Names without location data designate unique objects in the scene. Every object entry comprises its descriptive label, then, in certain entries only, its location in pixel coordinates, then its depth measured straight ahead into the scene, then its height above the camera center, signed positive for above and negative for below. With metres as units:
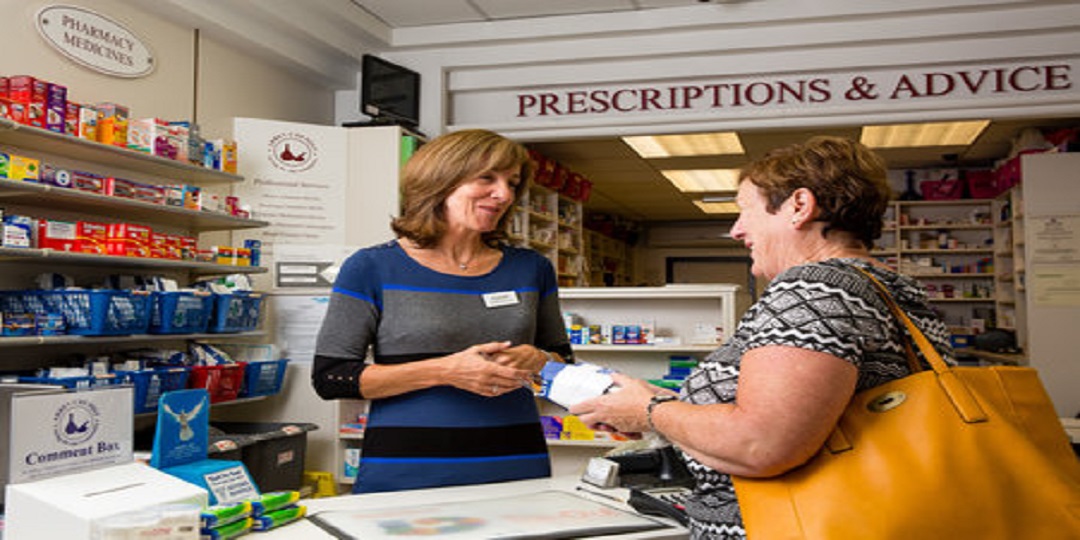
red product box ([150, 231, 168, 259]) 4.00 +0.22
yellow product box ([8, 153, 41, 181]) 3.36 +0.49
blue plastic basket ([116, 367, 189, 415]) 3.81 -0.41
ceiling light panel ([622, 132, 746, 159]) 8.32 +1.50
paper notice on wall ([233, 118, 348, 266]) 5.09 +0.68
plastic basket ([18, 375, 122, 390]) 3.45 -0.36
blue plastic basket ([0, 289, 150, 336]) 3.55 -0.06
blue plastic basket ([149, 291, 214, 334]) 4.00 -0.09
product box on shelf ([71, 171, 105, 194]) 3.68 +0.48
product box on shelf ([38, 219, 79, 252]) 3.51 +0.24
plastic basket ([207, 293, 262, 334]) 4.40 -0.10
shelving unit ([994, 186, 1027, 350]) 8.00 +0.30
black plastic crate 4.25 -0.80
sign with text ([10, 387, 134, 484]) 1.58 -0.27
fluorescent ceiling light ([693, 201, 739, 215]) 13.53 +1.40
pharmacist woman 2.06 -0.10
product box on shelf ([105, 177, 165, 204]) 3.81 +0.47
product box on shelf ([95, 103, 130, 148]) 3.86 +0.76
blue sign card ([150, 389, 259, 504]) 1.88 -0.35
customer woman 1.22 -0.07
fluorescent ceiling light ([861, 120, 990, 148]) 8.02 +1.54
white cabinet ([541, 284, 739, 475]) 4.86 -0.16
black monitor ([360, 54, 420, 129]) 5.46 +1.31
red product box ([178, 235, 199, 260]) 4.23 +0.22
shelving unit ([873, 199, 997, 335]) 9.46 +0.47
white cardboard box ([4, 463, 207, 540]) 1.36 -0.34
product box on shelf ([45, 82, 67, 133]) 3.54 +0.77
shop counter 1.58 -0.44
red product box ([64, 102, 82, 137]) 3.65 +0.74
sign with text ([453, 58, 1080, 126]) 5.17 +1.27
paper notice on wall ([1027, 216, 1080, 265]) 7.14 +0.46
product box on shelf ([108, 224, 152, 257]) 3.81 +0.23
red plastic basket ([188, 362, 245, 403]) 4.19 -0.43
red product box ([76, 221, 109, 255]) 3.67 +0.24
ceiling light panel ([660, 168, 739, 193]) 10.57 +1.48
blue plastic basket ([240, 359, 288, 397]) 4.62 -0.46
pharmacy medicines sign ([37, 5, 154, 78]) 4.05 +1.24
